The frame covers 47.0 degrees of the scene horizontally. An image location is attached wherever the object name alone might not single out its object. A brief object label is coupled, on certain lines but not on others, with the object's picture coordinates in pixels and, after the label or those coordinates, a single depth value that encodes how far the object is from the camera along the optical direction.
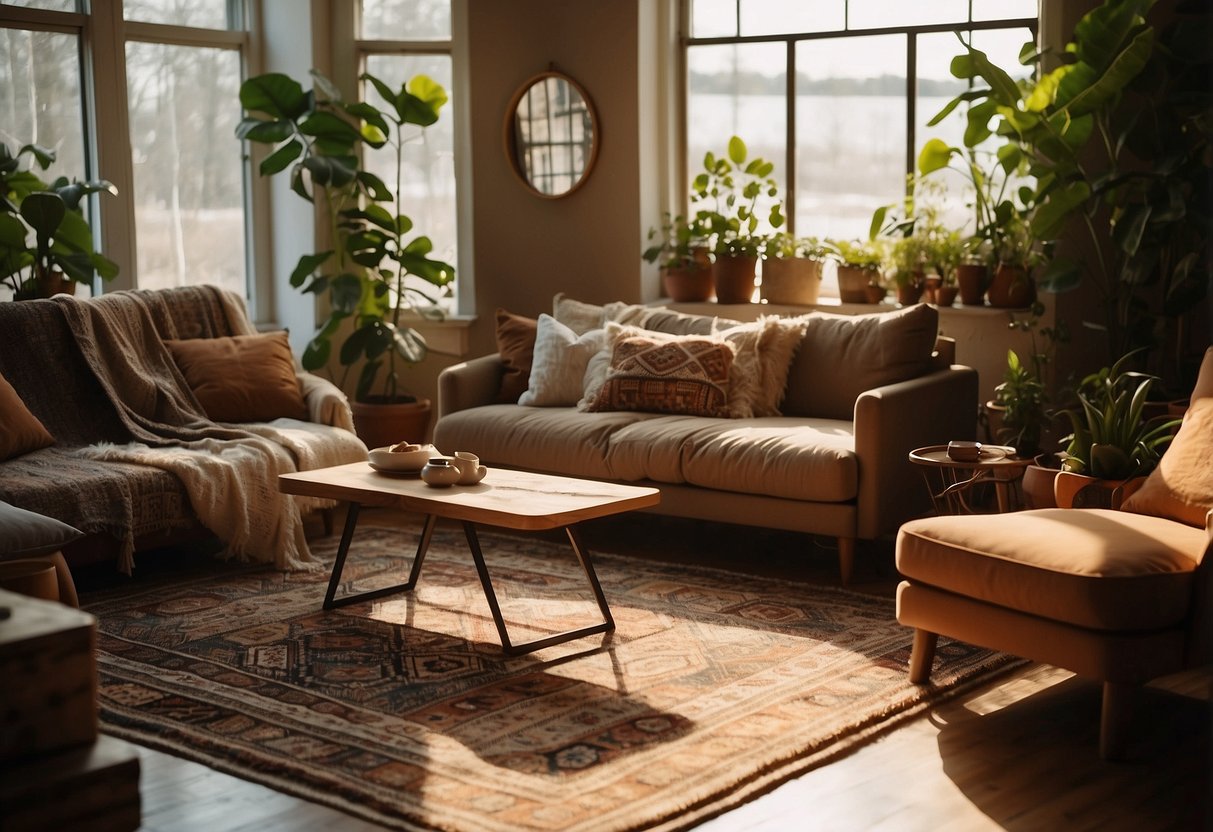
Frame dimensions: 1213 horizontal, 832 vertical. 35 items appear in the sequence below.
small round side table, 4.29
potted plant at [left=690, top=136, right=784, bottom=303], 6.12
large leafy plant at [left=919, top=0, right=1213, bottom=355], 4.79
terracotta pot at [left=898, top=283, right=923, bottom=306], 5.73
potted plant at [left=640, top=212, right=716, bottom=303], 6.25
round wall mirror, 6.43
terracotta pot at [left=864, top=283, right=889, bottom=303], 5.88
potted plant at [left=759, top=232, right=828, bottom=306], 6.04
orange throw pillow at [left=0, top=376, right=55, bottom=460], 4.75
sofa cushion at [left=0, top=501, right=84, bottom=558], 3.47
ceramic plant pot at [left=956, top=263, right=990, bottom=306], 5.59
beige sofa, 4.60
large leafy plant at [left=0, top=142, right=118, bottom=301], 5.38
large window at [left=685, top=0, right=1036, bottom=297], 5.80
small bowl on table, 4.29
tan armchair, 3.10
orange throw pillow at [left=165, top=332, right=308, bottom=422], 5.44
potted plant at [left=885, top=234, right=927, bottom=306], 5.70
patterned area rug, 2.99
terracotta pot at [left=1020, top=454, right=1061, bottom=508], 4.18
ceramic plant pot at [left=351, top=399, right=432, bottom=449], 6.37
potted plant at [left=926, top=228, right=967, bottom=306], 5.64
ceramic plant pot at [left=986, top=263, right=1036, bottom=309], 5.48
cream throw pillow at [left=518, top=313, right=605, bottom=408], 5.58
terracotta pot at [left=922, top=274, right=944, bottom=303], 5.70
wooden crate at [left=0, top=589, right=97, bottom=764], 1.60
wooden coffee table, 3.79
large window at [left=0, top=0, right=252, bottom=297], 6.04
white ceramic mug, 4.16
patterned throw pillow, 5.22
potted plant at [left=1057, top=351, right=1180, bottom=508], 3.94
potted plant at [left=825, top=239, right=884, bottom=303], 5.84
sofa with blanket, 4.58
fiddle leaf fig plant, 6.16
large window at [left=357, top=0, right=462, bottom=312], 6.76
